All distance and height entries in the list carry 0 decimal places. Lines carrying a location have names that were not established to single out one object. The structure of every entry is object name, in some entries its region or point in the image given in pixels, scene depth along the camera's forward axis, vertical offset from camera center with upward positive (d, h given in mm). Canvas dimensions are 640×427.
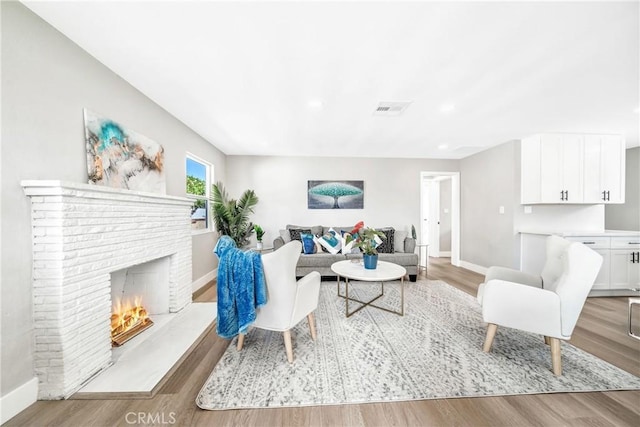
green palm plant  4164 -100
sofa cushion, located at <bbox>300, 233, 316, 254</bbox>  4328 -590
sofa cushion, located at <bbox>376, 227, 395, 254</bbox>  4504 -624
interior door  6523 -122
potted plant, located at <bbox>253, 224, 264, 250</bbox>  4797 -443
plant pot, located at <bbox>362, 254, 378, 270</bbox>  2830 -587
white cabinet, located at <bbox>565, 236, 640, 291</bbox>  3391 -772
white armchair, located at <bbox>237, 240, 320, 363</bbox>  1887 -654
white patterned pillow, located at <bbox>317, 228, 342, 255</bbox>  4352 -565
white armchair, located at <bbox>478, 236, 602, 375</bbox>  1744 -683
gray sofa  4141 -850
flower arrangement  2823 -367
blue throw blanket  1858 -593
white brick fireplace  1501 -393
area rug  1589 -1175
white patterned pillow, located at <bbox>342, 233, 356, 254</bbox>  4262 -661
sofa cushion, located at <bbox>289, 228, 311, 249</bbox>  4592 -403
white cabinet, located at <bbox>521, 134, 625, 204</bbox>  3844 +628
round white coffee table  2561 -684
